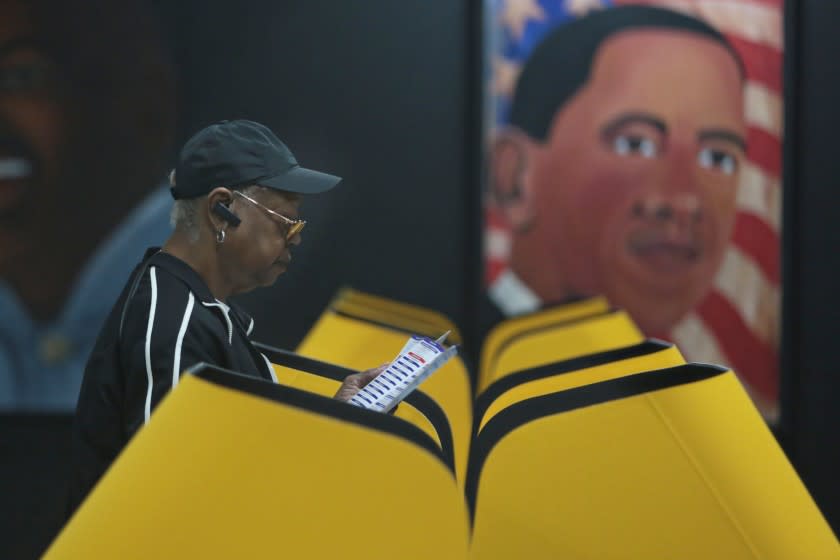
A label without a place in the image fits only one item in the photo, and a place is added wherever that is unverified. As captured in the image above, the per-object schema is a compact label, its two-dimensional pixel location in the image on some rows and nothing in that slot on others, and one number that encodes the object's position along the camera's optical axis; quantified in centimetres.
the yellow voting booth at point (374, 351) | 421
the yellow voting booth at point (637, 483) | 318
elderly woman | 318
